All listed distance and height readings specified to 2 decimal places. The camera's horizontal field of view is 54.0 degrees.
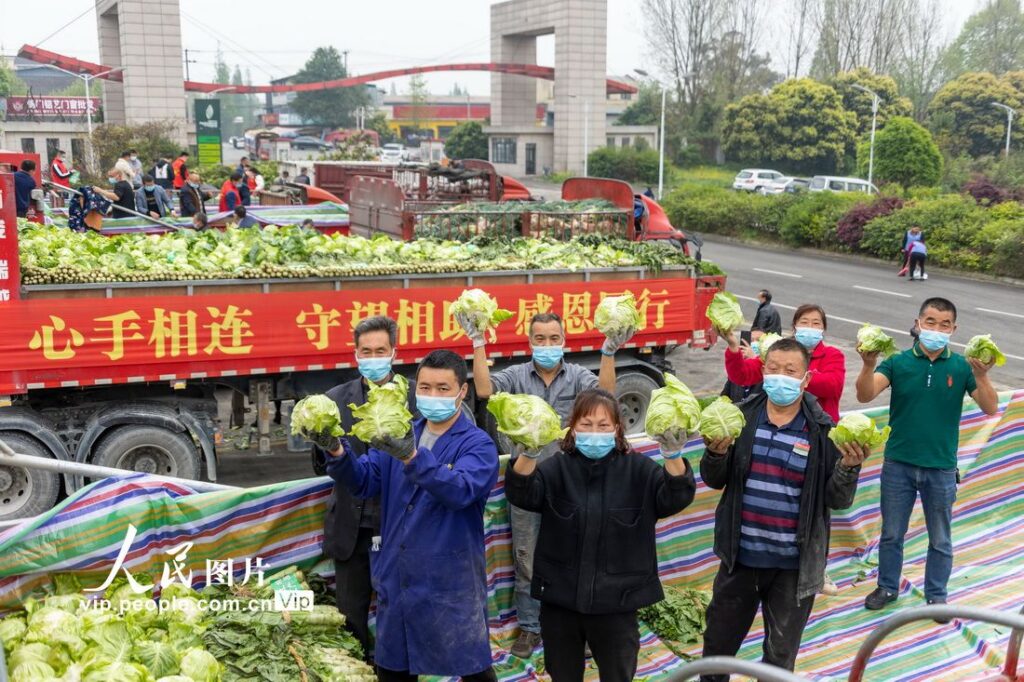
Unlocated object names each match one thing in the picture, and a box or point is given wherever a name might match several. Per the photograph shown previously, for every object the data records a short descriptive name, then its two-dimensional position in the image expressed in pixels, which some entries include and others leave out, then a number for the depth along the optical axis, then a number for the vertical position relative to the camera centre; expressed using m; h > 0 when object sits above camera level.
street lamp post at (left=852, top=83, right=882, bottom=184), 40.99 -0.42
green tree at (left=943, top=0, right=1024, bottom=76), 72.19 +7.96
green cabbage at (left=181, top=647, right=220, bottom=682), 4.54 -2.31
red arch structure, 56.03 +4.92
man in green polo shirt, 6.38 -1.70
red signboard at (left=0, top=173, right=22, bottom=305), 8.54 -0.85
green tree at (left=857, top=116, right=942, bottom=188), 39.38 -0.13
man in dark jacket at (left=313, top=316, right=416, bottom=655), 5.36 -1.93
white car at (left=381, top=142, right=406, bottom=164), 62.26 -0.11
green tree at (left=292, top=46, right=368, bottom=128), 114.56 +5.06
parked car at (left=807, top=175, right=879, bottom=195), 40.88 -1.36
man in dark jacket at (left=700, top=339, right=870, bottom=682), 5.11 -1.77
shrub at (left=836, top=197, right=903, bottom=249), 30.52 -1.98
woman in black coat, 4.70 -1.75
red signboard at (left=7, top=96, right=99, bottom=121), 50.44 +2.09
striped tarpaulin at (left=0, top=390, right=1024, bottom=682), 5.25 -2.53
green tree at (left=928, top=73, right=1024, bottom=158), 55.50 +1.91
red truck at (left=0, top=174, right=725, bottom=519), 8.82 -1.88
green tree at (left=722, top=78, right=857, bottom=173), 57.09 +1.47
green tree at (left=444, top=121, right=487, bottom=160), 70.50 +0.61
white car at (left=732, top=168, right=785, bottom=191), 50.16 -1.34
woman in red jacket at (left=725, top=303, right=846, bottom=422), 6.59 -1.35
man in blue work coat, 4.69 -1.86
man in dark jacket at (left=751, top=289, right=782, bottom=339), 11.67 -1.91
